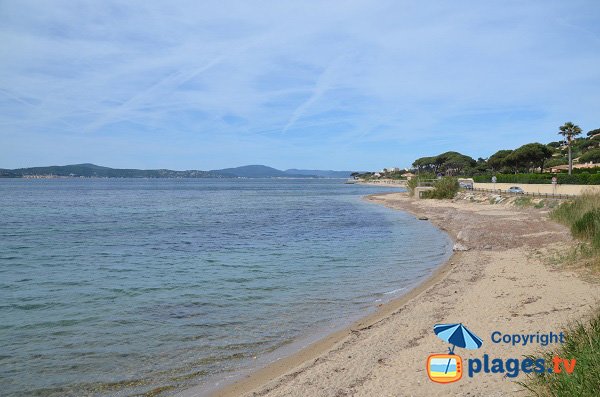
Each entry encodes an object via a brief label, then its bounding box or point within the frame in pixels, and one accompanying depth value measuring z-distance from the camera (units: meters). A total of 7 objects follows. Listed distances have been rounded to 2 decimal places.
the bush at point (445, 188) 61.38
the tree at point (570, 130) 62.94
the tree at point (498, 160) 93.38
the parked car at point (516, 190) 50.11
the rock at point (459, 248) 21.07
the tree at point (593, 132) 117.83
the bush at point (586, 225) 17.31
